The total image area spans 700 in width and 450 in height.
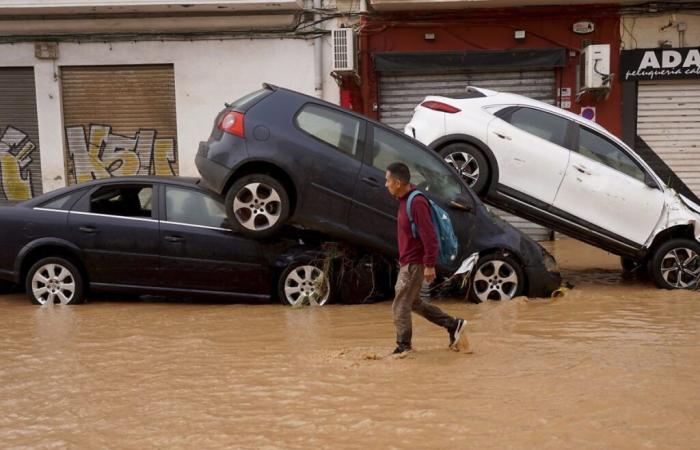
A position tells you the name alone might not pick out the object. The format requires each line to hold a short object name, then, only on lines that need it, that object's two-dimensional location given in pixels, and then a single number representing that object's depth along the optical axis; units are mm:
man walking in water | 5324
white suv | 8141
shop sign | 13023
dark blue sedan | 7508
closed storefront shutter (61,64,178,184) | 13688
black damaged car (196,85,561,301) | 7383
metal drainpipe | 13352
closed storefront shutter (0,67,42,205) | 13734
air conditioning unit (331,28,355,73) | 12680
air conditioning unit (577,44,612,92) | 12562
